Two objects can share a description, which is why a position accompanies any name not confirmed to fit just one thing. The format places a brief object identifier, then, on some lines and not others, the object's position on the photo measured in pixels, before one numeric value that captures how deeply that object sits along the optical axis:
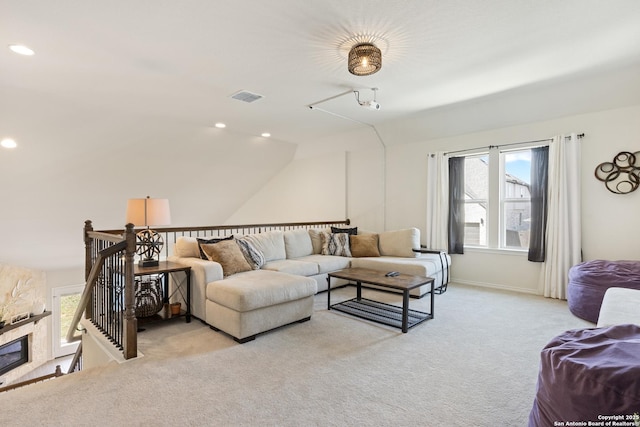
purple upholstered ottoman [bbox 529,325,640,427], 1.12
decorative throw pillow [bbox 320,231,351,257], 5.23
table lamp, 3.22
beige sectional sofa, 2.88
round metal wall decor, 3.76
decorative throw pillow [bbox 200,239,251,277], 3.51
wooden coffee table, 3.15
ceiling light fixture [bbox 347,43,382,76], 2.71
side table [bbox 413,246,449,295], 4.58
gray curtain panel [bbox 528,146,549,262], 4.34
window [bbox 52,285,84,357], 6.48
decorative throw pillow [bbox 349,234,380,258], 5.17
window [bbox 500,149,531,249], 4.66
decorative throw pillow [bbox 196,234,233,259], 3.64
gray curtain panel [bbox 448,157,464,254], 5.11
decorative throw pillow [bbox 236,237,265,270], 3.89
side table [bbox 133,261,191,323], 2.99
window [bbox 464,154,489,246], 5.07
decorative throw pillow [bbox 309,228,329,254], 5.39
